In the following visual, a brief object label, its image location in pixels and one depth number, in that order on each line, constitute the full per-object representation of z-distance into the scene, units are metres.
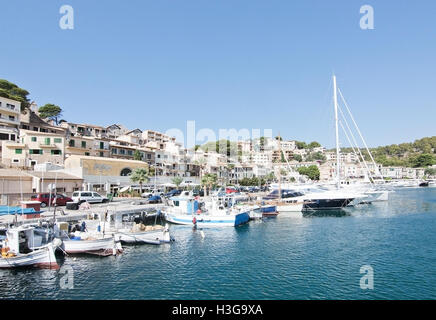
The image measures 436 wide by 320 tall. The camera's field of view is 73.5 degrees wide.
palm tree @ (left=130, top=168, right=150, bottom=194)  55.74
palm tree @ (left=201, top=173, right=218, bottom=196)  65.12
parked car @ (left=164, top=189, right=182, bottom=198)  57.60
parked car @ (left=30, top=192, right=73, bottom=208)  34.97
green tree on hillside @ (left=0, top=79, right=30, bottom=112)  74.06
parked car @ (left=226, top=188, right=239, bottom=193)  71.62
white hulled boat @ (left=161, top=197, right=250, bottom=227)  36.12
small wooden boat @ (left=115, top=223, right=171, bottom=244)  26.92
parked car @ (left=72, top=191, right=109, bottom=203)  39.94
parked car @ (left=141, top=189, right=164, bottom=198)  53.24
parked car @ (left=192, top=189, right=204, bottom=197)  67.92
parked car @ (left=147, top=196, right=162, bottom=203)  46.19
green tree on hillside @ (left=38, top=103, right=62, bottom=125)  96.56
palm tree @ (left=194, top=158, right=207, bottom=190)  86.54
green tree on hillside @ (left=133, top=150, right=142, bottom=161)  71.25
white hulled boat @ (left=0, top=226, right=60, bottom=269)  19.70
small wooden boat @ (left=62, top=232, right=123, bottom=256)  23.56
